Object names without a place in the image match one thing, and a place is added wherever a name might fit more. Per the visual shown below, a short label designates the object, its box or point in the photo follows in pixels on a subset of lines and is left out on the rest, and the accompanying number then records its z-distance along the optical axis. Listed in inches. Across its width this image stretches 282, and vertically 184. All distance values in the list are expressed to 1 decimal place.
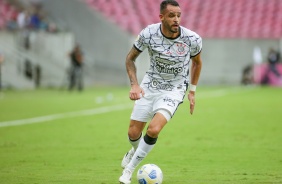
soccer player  731.4
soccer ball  692.7
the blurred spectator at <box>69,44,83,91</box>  2726.4
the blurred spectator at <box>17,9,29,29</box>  2906.0
